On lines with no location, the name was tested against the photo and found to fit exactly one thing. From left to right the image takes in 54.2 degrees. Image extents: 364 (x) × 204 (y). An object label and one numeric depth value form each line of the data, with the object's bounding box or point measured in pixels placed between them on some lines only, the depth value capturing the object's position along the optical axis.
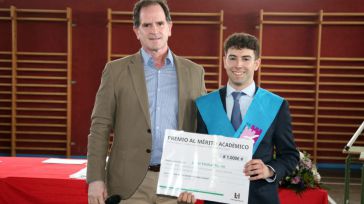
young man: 1.67
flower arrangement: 2.72
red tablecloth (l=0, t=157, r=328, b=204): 2.72
